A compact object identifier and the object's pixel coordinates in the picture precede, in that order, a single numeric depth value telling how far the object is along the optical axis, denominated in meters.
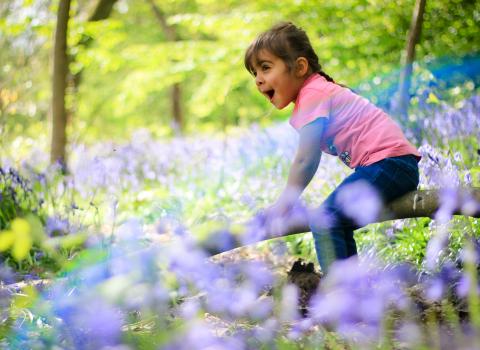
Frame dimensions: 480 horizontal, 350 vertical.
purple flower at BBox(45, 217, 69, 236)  3.59
